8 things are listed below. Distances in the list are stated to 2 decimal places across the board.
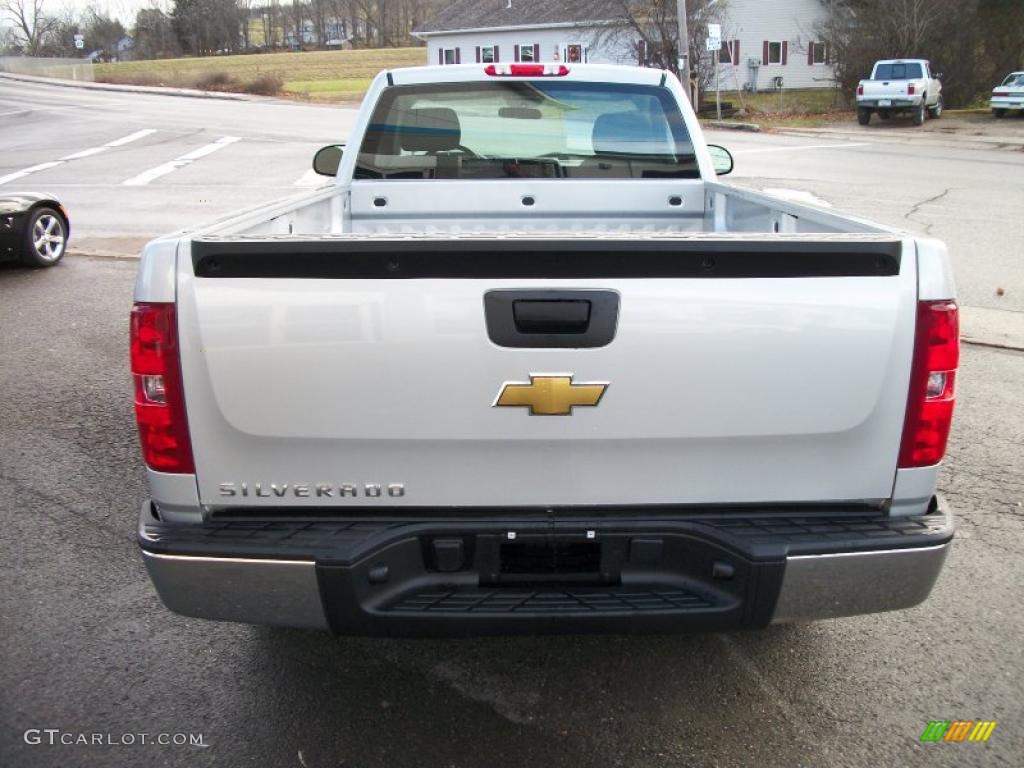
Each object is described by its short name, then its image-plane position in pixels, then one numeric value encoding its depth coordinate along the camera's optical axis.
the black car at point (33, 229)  10.04
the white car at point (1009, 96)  31.12
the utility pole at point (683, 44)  26.70
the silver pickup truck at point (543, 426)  2.44
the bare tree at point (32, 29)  92.62
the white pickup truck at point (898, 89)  29.89
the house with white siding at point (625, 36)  43.94
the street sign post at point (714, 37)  27.73
